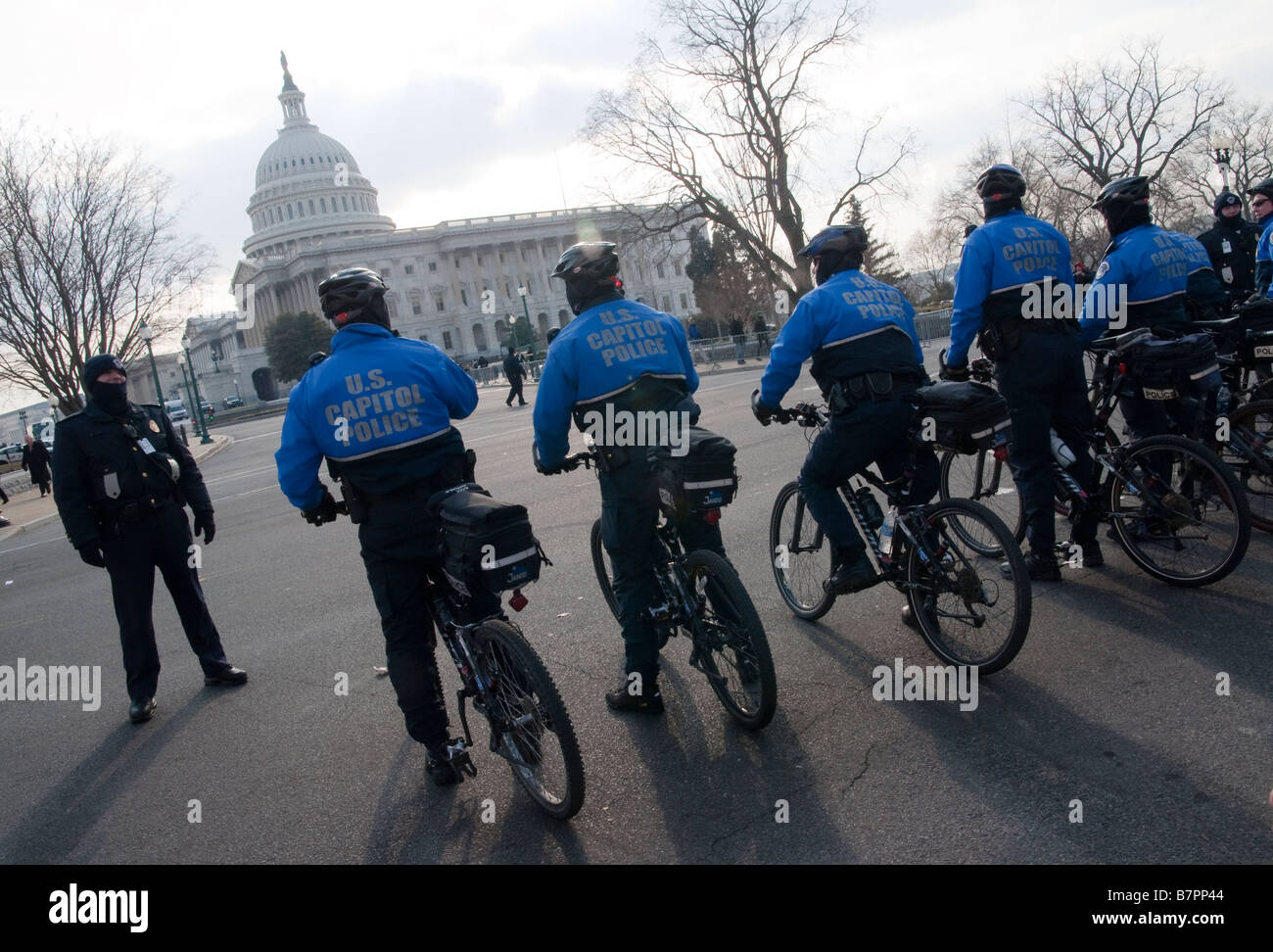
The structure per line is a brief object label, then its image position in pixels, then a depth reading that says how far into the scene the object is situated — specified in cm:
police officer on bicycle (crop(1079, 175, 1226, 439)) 546
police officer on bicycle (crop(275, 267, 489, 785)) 369
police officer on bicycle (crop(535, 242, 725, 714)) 399
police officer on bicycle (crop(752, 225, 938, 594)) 431
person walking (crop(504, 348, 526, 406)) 2911
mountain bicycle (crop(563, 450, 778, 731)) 362
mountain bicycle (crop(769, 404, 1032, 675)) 374
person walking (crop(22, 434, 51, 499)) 2453
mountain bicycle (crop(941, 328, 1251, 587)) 438
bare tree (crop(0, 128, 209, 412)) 2514
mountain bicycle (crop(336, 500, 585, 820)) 321
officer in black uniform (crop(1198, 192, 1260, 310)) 932
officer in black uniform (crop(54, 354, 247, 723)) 521
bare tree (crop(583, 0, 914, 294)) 3606
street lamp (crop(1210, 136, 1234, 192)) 1442
